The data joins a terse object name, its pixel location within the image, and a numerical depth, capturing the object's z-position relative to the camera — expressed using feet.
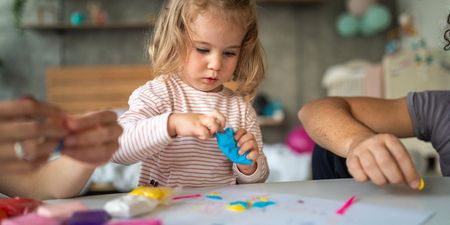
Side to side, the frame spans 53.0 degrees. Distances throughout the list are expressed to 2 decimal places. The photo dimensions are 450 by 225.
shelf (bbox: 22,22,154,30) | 13.20
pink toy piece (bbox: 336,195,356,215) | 2.02
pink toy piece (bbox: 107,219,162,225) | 1.77
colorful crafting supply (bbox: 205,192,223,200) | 2.28
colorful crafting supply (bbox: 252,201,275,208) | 2.10
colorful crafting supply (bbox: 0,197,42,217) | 1.89
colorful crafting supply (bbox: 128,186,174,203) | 2.12
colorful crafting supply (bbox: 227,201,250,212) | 2.04
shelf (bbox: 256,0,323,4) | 13.76
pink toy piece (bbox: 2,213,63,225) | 1.69
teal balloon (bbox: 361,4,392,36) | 13.09
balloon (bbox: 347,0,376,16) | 13.19
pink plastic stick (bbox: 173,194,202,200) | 2.29
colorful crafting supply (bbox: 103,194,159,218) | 1.90
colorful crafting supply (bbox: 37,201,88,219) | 1.76
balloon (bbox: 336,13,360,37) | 13.50
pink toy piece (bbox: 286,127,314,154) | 10.68
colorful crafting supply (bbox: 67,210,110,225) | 1.70
